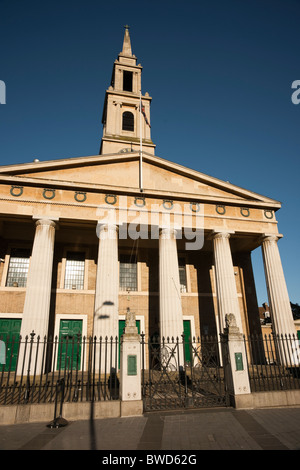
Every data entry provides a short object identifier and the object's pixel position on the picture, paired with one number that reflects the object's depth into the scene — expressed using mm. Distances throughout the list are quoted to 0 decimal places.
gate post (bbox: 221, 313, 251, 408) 8742
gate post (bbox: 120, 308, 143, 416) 8146
